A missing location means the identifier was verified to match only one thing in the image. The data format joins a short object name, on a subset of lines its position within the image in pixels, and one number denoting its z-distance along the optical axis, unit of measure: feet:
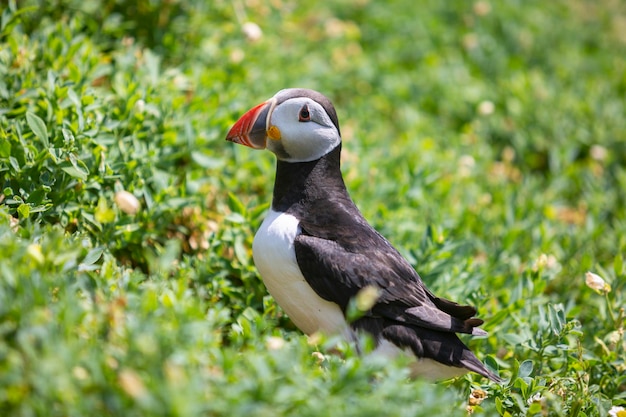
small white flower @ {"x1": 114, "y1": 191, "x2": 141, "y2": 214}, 19.08
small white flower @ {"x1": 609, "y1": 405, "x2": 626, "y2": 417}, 19.58
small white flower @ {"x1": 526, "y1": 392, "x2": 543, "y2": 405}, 19.72
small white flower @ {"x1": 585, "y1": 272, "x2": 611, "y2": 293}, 22.49
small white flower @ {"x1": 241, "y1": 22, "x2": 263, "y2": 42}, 30.50
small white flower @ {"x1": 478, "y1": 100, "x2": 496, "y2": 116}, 36.19
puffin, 19.36
